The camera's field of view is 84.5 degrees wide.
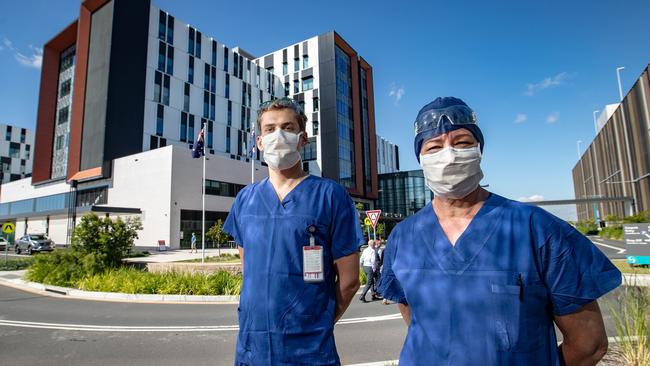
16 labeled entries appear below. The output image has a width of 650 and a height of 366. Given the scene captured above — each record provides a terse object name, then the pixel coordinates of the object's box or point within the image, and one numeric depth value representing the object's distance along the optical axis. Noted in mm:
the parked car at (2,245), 39194
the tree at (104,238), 14055
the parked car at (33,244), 30047
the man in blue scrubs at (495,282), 1360
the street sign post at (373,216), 16203
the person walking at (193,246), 31422
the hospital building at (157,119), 36031
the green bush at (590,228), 58300
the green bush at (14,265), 19328
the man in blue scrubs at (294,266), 1980
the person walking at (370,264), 10914
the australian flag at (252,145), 23141
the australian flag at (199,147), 22500
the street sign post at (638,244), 15055
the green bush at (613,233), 42069
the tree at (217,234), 26906
